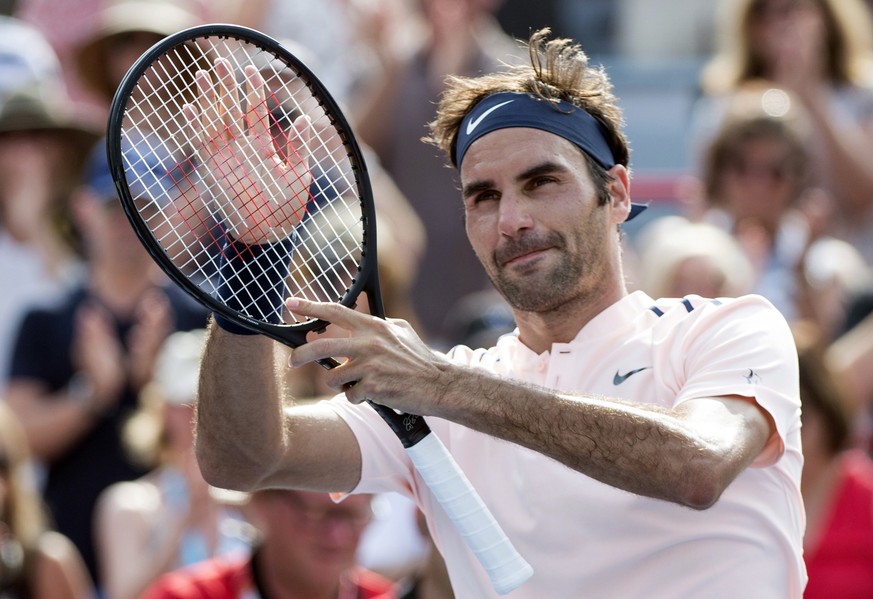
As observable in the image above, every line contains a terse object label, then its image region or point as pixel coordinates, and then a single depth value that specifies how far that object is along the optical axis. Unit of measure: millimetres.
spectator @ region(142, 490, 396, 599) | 9539
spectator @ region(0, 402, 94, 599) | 10109
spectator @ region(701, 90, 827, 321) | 12297
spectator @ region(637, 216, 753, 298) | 11359
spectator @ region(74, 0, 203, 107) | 13383
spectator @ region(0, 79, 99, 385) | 13078
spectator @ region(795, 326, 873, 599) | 10195
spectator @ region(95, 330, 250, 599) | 10586
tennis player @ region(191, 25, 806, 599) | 5801
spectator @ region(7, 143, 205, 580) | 11625
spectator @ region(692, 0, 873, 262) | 13211
